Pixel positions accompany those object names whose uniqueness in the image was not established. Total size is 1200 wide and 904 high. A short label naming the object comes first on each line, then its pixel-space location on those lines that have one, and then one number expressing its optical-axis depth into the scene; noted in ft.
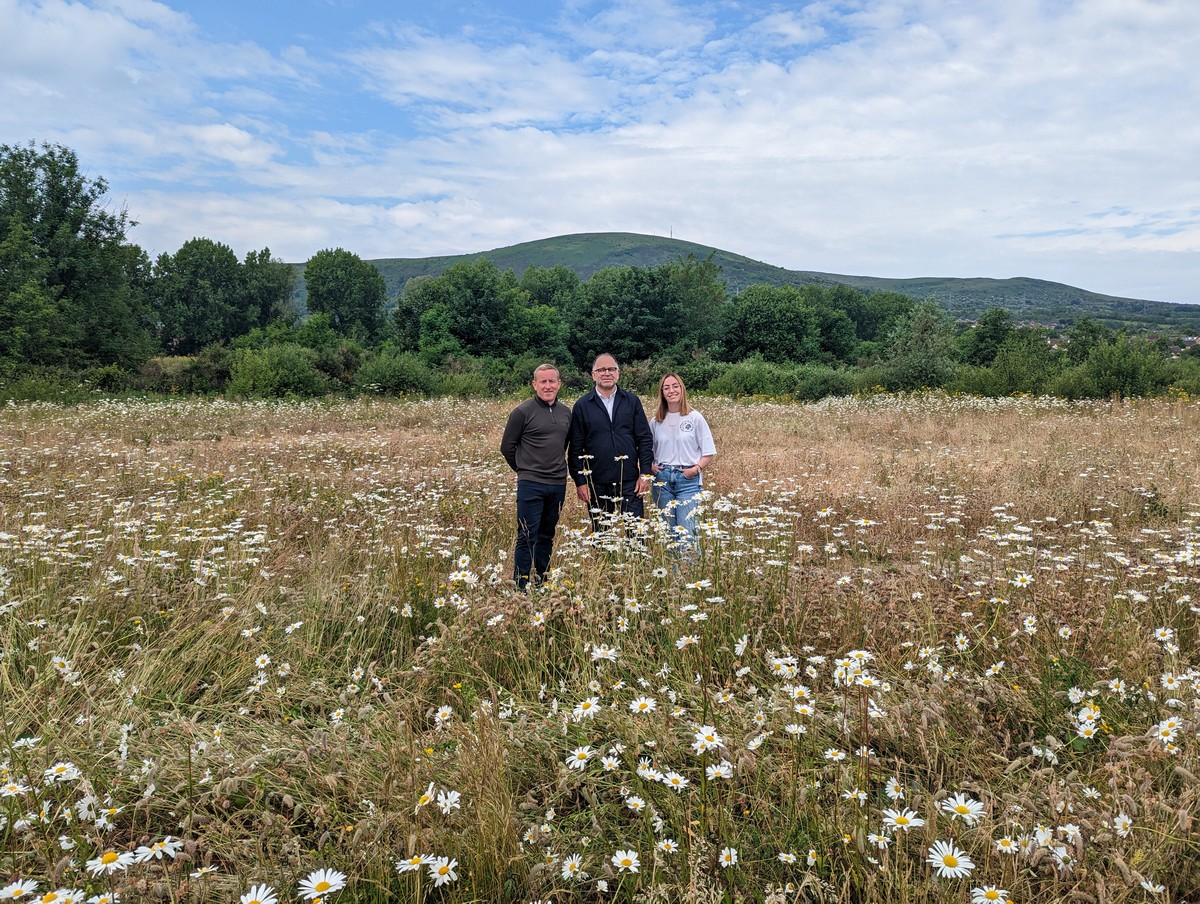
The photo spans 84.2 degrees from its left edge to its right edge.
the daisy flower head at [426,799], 6.64
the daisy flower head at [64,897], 5.68
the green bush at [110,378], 112.37
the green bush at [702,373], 137.18
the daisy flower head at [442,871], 6.21
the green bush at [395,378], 97.09
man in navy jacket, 19.84
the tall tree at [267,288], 259.60
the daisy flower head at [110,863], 6.08
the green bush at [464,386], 95.40
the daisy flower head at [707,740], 6.88
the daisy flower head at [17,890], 5.69
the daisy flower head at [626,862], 6.80
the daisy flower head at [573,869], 6.59
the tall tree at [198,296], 238.07
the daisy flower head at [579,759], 7.82
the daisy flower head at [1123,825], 6.72
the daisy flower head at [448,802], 6.92
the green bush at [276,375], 91.20
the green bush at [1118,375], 64.28
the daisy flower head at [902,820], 6.28
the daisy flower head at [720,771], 6.79
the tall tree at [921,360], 95.96
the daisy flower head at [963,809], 6.61
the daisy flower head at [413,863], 6.18
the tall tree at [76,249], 127.34
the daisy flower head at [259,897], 5.73
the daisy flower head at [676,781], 6.95
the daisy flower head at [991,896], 5.81
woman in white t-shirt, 20.20
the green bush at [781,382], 108.06
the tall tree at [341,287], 284.00
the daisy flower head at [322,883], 5.60
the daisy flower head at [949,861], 5.69
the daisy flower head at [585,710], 8.35
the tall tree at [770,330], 188.14
